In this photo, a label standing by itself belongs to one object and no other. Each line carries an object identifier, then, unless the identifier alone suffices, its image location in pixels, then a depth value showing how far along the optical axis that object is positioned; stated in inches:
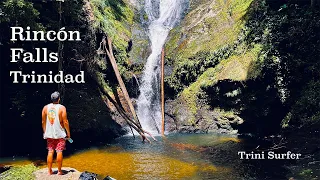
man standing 251.4
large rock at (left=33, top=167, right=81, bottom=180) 260.4
